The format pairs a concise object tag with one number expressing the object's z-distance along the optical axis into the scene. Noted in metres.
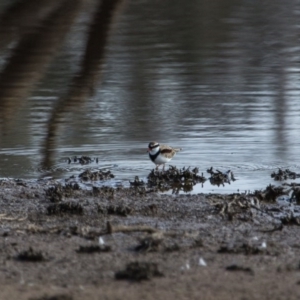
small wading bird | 22.05
